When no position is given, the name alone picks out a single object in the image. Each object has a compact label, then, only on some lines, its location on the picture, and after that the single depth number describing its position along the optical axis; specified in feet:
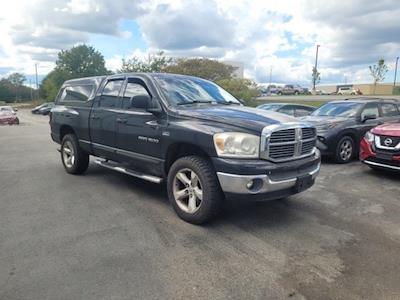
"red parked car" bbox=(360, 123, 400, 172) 21.88
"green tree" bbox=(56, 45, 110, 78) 290.35
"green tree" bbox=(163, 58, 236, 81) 119.07
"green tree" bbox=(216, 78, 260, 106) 98.99
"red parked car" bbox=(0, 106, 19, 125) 92.94
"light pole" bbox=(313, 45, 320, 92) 203.07
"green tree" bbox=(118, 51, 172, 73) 150.30
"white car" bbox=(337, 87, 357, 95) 245.28
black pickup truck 13.74
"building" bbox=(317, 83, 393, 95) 223.51
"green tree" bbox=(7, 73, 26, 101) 375.47
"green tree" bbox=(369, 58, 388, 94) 170.61
